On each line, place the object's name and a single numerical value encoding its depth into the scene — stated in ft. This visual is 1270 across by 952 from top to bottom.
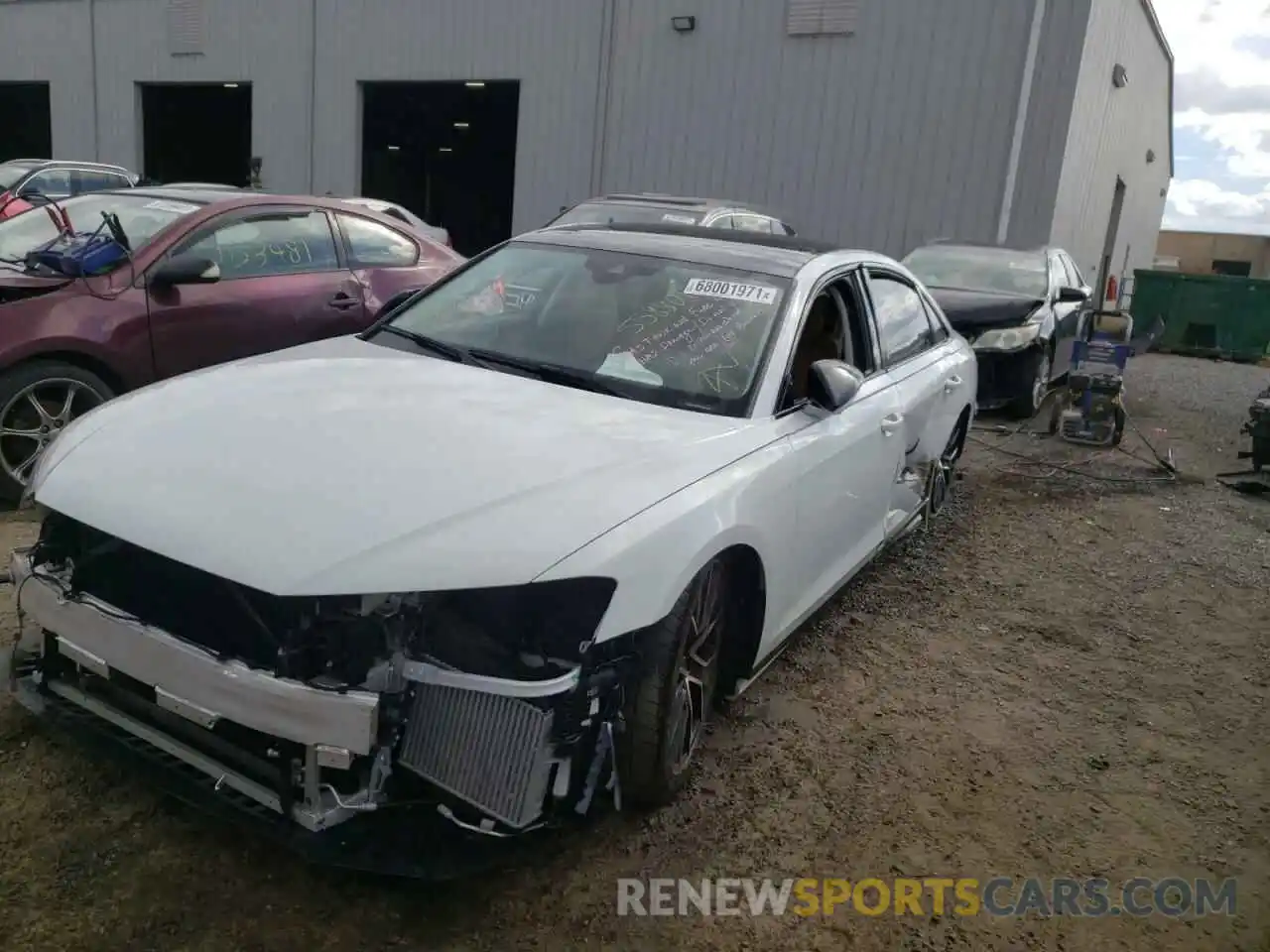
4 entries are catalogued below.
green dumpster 57.31
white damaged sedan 7.07
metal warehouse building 42.34
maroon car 14.90
